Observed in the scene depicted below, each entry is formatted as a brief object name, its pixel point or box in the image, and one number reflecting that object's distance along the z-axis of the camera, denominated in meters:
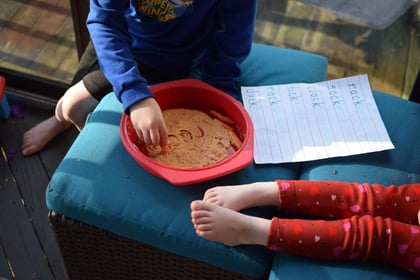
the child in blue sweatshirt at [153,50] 1.09
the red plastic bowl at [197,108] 1.04
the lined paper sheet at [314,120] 1.19
